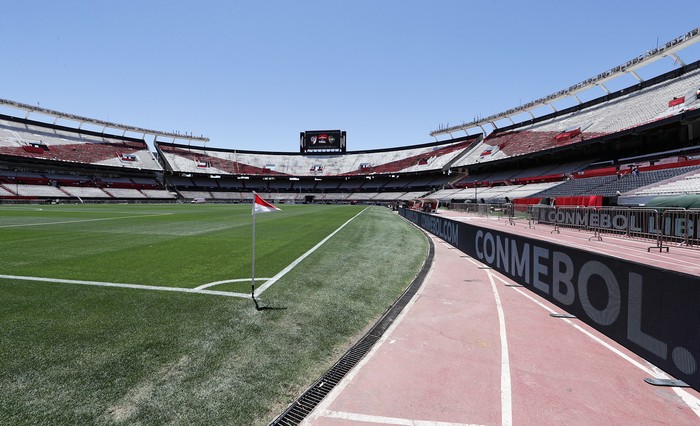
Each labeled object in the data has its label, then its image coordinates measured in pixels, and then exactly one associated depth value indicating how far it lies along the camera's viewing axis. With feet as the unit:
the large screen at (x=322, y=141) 305.73
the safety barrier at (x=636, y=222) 39.88
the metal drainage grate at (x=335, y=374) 9.14
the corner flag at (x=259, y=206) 17.66
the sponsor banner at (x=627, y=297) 10.98
